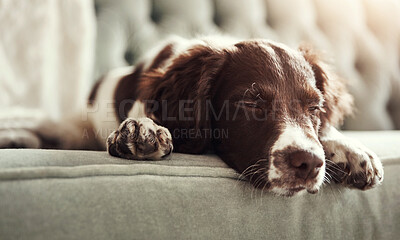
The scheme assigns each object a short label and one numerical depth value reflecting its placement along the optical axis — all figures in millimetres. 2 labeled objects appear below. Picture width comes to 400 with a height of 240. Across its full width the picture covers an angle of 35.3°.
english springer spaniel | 470
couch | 379
